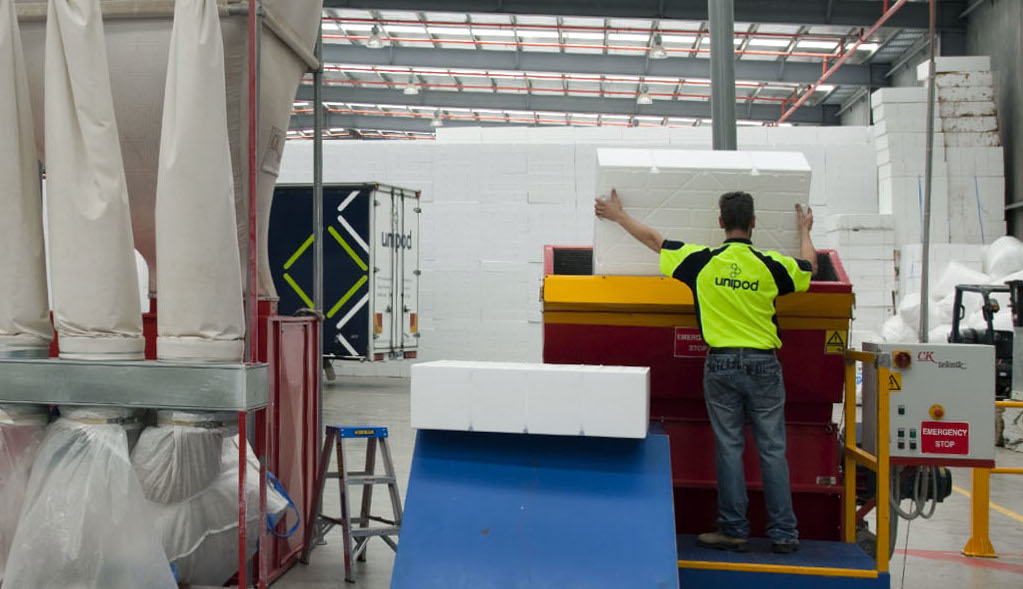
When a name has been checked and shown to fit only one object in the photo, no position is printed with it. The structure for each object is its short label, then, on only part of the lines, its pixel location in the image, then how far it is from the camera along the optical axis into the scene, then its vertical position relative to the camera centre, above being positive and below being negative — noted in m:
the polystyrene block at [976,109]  15.68 +2.82
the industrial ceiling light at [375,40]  17.98 +4.59
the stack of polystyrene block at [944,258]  15.04 +0.36
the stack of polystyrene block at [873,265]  15.63 +0.26
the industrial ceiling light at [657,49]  17.66 +4.30
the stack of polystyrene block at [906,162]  15.83 +2.00
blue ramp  3.72 -0.93
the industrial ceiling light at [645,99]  21.62 +4.14
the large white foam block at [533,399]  3.74 -0.47
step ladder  5.90 -1.42
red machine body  4.77 -0.40
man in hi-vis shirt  4.45 -0.33
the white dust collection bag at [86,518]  3.55 -0.89
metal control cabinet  4.77 -0.63
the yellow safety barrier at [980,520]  6.71 -1.70
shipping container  13.92 +0.31
